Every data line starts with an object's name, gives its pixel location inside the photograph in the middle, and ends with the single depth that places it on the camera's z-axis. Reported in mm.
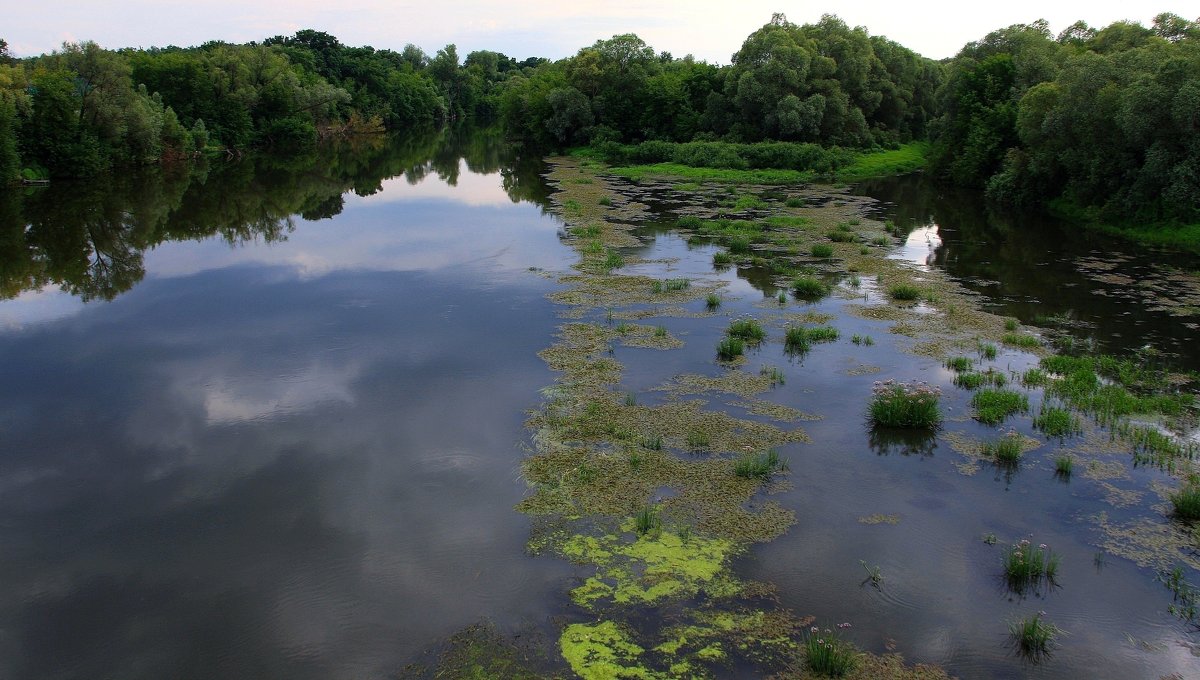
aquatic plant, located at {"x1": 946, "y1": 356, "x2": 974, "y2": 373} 17016
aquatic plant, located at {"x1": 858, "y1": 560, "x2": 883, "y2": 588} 9887
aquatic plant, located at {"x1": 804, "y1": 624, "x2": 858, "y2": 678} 8227
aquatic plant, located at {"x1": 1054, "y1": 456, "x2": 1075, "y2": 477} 12602
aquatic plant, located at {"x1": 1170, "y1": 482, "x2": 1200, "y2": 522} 11156
